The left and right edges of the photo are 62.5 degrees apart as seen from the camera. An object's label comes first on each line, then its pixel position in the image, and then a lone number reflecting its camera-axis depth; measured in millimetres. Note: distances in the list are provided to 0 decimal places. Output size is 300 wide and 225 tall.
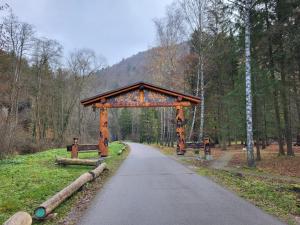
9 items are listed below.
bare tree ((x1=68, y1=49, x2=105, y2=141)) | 32564
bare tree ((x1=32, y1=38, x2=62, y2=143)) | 27230
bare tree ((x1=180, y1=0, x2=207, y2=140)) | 18981
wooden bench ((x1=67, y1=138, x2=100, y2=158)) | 14695
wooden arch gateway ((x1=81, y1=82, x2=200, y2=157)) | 15731
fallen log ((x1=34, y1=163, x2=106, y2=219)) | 4913
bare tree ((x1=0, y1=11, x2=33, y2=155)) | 21512
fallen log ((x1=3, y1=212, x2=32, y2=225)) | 4073
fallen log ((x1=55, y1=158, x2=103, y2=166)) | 11373
